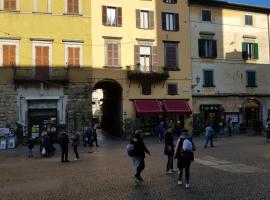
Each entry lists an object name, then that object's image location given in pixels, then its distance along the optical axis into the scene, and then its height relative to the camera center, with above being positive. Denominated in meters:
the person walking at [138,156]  8.20 -1.69
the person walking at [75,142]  13.13 -1.99
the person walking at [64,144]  12.50 -1.95
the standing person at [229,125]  22.46 -2.00
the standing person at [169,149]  9.45 -1.70
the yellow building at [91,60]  19.77 +3.66
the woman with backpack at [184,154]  7.61 -1.53
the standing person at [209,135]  16.18 -2.03
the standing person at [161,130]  19.57 -2.08
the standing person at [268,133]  17.62 -2.13
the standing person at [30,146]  14.29 -2.30
